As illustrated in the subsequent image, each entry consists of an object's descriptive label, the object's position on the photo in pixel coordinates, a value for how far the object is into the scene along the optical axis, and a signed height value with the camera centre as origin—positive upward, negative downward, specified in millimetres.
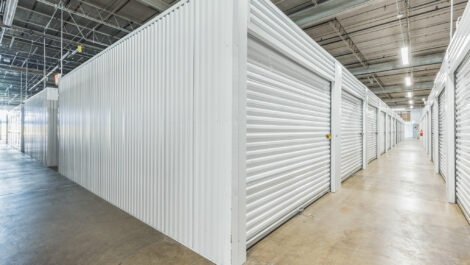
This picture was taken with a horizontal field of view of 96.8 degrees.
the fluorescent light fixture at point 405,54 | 6416 +2486
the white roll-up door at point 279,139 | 2654 -120
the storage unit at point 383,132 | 11092 -30
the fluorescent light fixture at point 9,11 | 4882 +2969
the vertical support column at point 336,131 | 4941 +12
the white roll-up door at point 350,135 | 6043 -102
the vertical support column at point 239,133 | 2154 -18
